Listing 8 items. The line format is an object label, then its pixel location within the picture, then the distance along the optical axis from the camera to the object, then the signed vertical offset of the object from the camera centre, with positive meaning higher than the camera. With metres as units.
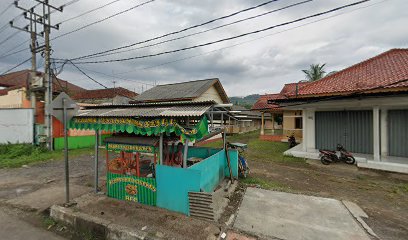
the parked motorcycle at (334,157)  10.99 -2.10
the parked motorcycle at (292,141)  17.39 -1.90
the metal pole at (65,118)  5.44 +0.06
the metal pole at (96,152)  6.50 -1.01
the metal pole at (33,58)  15.27 +4.64
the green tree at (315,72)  35.47 +7.82
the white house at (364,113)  10.33 +0.26
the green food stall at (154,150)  5.01 -0.87
